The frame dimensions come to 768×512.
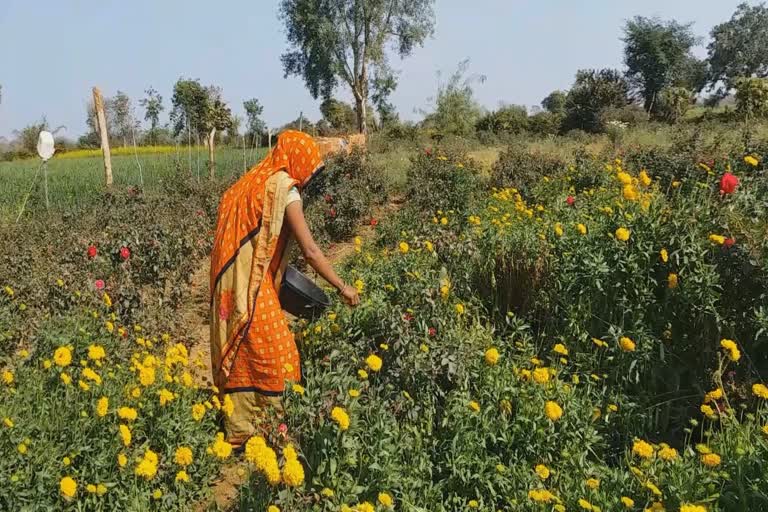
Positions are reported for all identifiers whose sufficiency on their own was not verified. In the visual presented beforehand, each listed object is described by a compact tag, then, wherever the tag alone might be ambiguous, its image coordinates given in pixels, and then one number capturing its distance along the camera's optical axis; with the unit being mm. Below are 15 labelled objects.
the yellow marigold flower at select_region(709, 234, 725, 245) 2577
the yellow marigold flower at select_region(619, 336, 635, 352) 2399
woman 2611
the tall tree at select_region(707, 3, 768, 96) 37188
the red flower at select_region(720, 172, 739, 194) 2723
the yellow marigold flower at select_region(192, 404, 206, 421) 2305
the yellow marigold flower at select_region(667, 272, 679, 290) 2672
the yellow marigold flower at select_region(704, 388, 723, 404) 2033
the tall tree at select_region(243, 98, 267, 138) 25548
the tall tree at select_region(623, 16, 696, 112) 30078
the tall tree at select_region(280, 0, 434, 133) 25141
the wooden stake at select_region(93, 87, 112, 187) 8305
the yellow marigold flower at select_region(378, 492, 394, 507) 1720
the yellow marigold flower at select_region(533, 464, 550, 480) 1845
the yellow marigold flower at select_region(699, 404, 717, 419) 2035
